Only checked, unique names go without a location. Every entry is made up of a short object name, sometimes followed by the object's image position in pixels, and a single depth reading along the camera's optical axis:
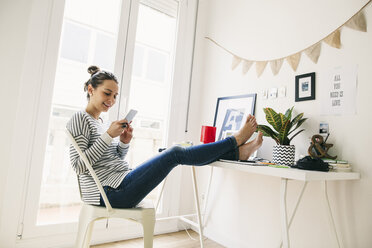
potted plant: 1.43
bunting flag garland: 1.39
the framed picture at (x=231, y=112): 1.97
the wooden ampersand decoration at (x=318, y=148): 1.37
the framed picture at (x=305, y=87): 1.56
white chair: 1.17
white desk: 1.06
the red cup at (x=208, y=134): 1.83
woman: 1.24
